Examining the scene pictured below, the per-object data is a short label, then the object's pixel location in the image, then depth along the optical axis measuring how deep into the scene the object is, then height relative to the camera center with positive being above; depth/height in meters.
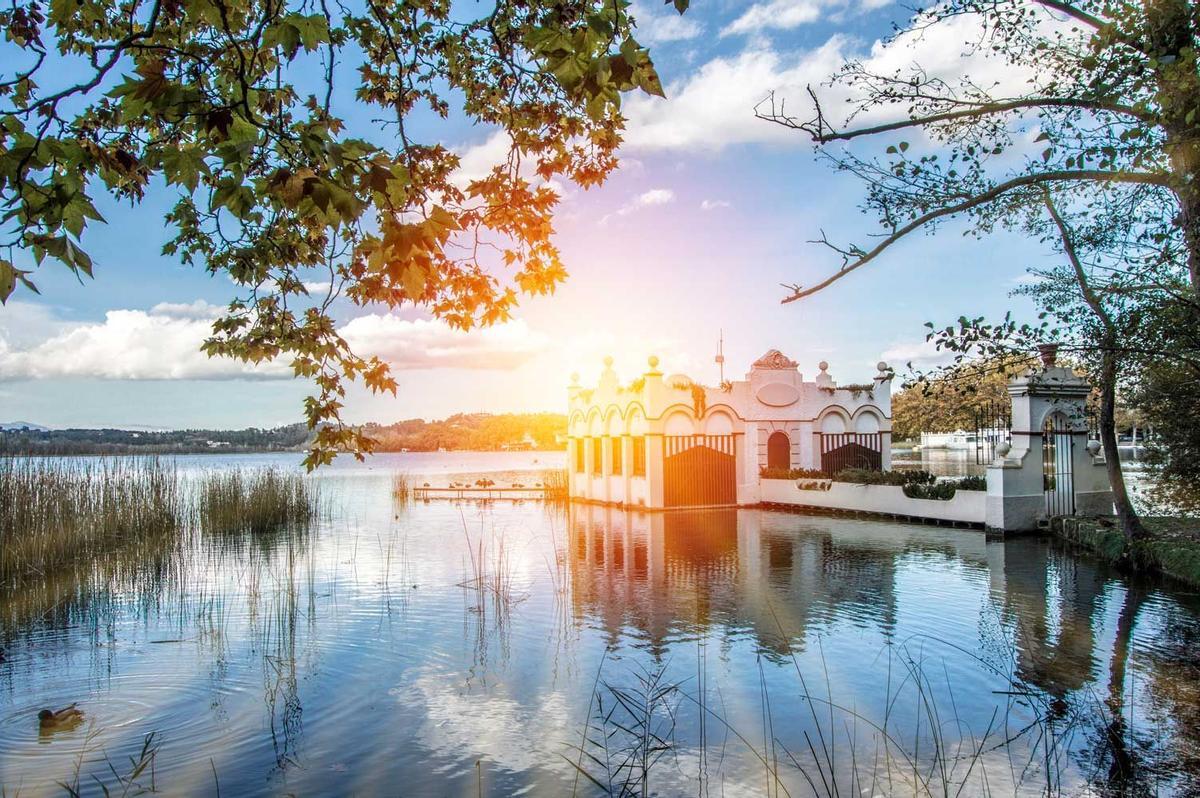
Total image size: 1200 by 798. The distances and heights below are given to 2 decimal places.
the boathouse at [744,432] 25.53 -0.15
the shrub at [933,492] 19.81 -1.69
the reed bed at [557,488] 31.17 -2.27
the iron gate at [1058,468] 17.88 -1.01
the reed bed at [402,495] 31.95 -2.62
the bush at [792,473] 25.27 -1.49
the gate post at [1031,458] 17.41 -0.76
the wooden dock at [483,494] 33.03 -2.74
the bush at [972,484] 19.50 -1.47
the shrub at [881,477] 21.69 -1.45
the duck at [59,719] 6.75 -2.43
